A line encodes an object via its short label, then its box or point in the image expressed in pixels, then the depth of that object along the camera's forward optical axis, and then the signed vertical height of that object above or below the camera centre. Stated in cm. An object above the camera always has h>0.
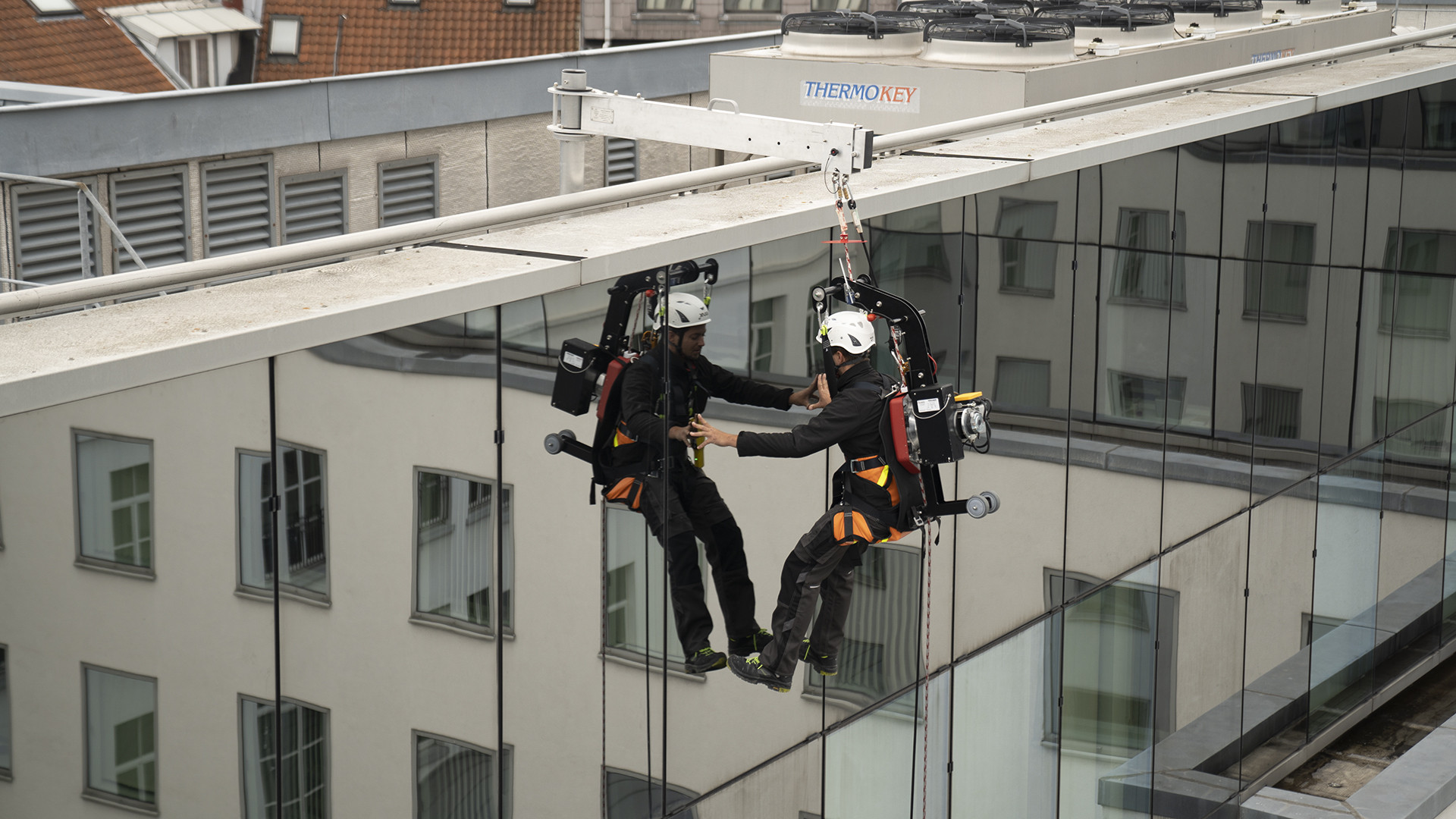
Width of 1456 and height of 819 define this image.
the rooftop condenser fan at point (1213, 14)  1697 +118
